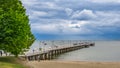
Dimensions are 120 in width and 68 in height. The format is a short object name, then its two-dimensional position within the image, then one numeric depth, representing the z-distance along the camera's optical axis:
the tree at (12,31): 20.98
